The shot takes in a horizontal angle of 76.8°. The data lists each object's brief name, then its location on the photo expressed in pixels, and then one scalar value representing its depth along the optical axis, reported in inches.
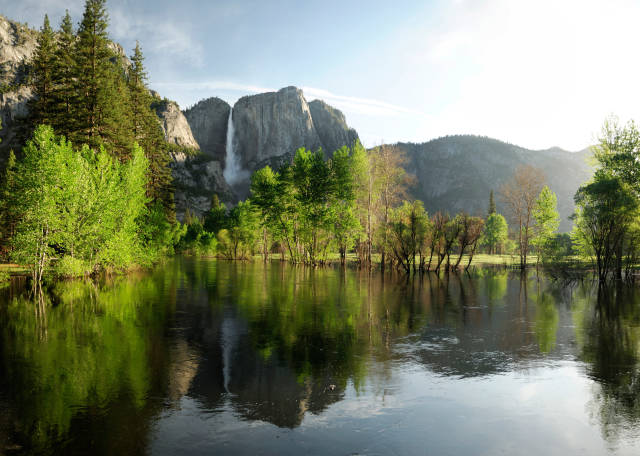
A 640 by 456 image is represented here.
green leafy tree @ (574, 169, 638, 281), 1690.5
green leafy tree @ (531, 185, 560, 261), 2874.0
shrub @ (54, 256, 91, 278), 1365.7
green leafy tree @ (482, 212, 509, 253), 5433.1
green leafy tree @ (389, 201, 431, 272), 2121.1
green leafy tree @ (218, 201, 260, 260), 3496.6
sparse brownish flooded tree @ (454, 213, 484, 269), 2214.6
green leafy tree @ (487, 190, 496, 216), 6107.3
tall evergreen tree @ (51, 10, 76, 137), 1798.7
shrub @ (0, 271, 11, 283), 1366.9
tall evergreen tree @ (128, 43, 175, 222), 2511.1
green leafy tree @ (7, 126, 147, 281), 1221.7
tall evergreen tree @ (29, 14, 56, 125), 1855.3
